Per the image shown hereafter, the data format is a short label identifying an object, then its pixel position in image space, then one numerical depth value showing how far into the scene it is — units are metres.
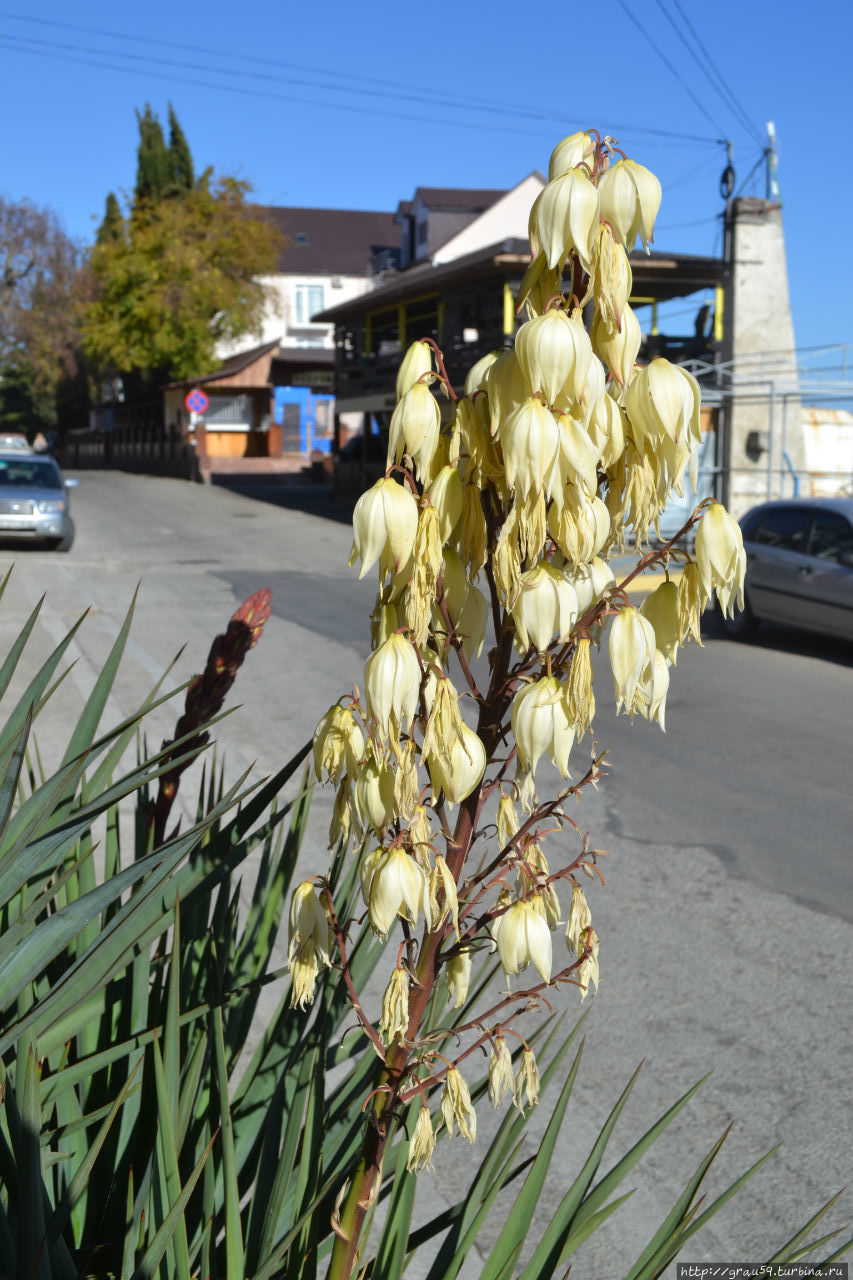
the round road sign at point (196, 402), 39.47
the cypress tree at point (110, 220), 59.88
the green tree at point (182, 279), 44.66
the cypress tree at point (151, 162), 53.46
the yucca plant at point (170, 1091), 1.38
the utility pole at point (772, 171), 21.45
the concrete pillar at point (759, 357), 20.97
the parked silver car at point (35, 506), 19.09
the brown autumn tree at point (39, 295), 58.25
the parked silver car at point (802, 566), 11.29
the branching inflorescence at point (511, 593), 1.30
